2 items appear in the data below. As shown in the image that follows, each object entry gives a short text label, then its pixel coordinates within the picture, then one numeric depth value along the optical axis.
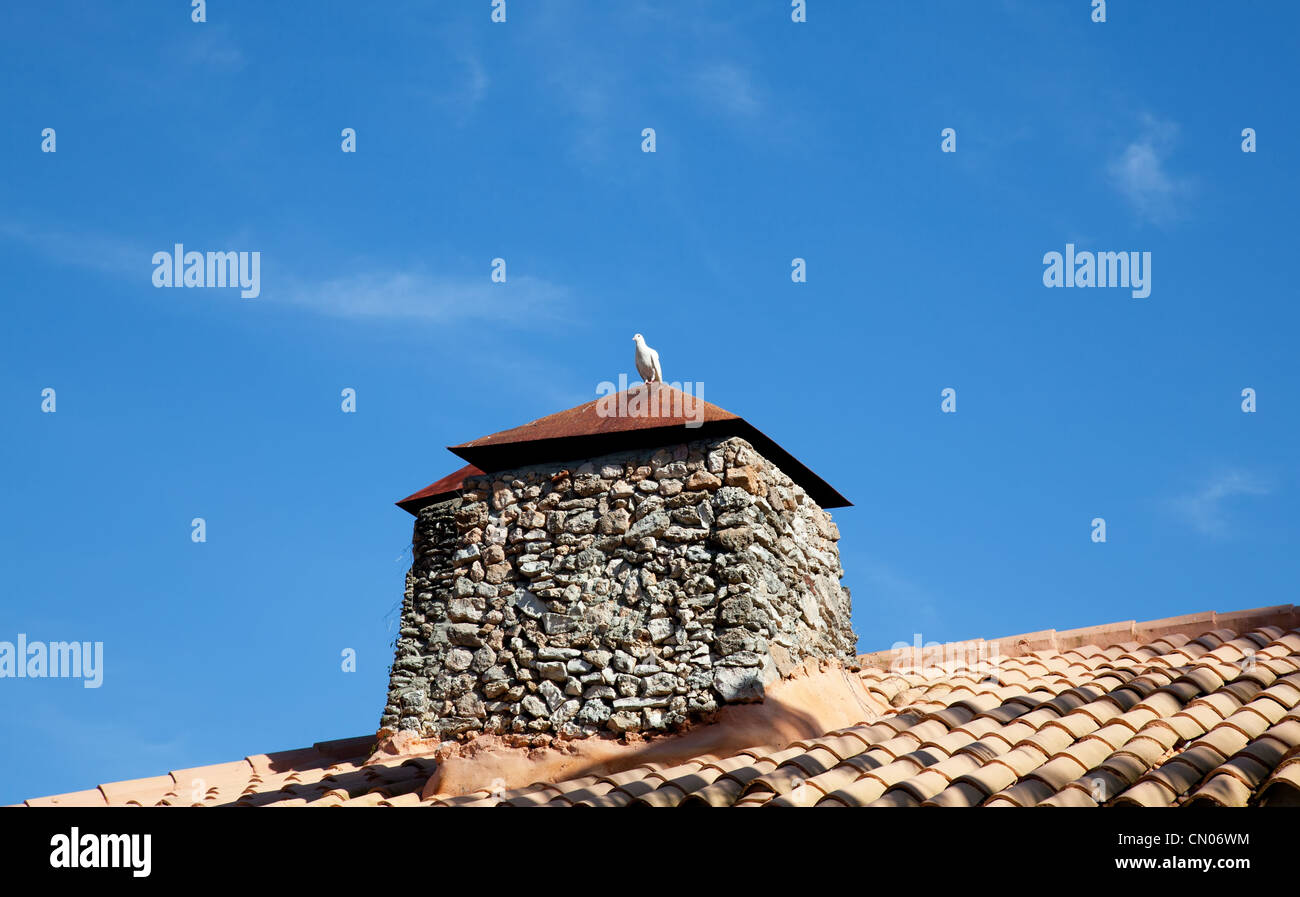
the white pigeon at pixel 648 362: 16.94
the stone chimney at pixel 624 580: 14.15
